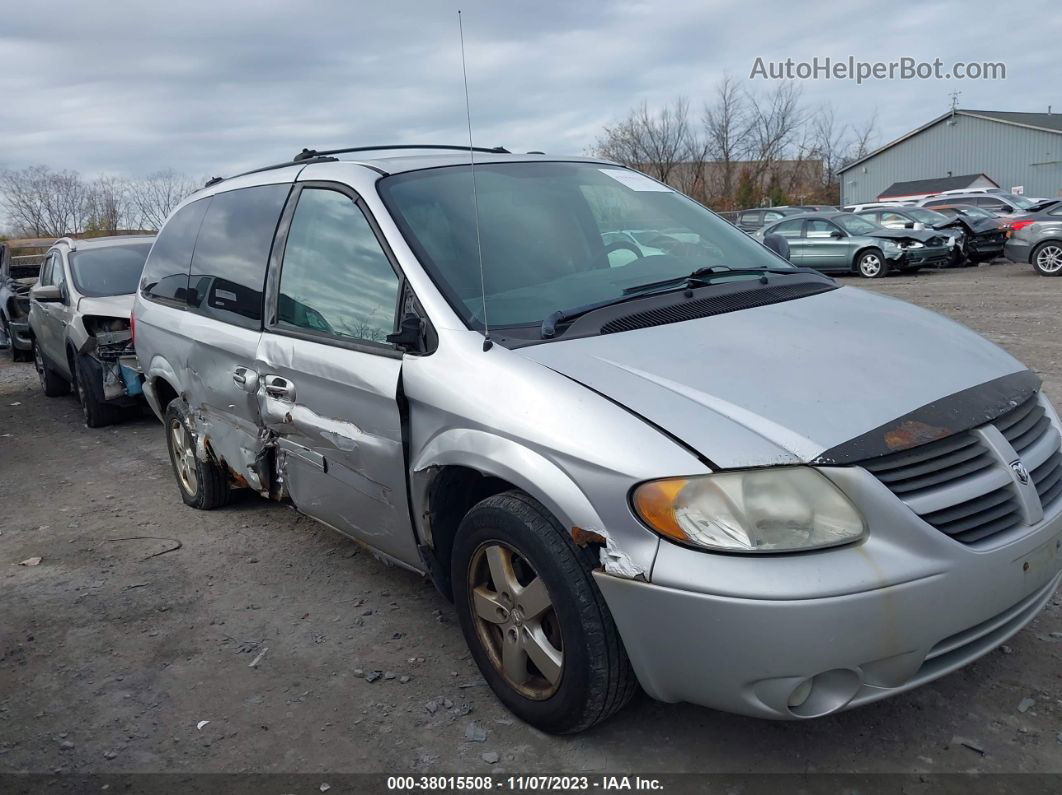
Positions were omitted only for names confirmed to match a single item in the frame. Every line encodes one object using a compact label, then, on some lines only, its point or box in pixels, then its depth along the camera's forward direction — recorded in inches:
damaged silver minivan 90.3
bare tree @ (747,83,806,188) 2292.1
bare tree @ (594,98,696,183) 2095.2
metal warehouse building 1967.3
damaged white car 316.2
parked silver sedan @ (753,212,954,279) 726.5
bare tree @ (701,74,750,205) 2225.6
